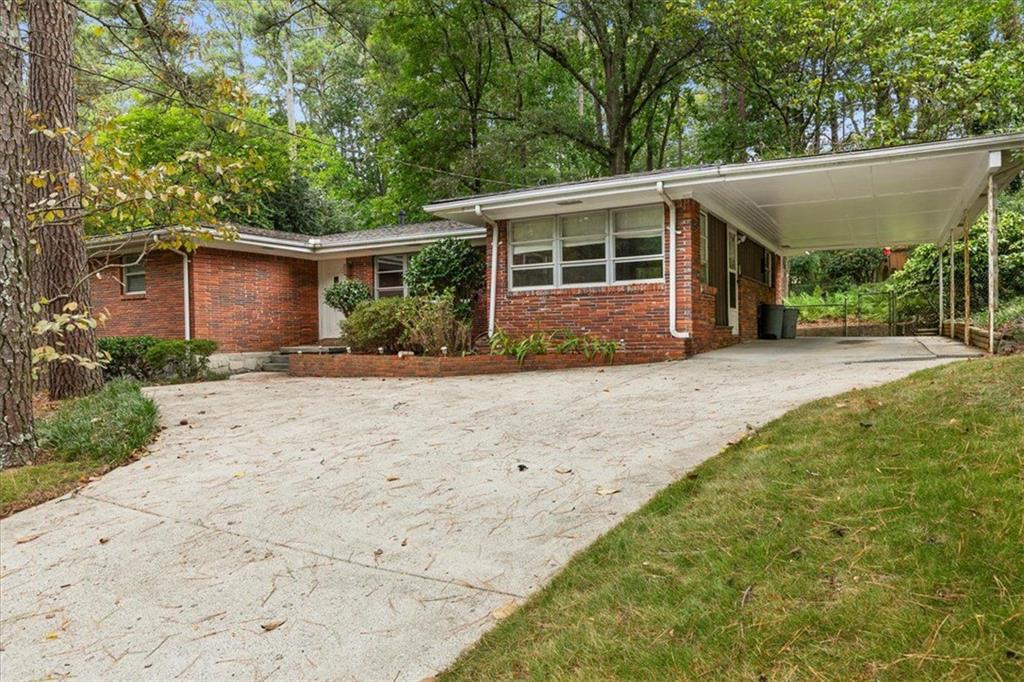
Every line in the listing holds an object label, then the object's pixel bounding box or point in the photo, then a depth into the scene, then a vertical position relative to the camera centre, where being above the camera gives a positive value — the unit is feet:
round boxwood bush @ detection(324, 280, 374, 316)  46.32 +2.82
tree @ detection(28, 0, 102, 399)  28.14 +8.07
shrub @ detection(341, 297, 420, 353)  36.04 +0.40
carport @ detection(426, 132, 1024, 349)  26.20 +6.97
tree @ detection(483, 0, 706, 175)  55.67 +26.76
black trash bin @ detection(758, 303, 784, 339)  49.85 +0.34
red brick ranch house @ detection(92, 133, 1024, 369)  30.53 +5.44
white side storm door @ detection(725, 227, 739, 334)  42.27 +3.70
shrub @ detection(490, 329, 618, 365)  33.01 -0.93
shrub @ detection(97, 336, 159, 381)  37.55 -1.10
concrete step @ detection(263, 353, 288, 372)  45.68 -2.21
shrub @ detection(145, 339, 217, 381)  36.86 -1.31
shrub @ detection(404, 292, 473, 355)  34.17 +0.08
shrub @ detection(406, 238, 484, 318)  40.60 +3.98
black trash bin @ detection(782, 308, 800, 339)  50.46 +0.22
